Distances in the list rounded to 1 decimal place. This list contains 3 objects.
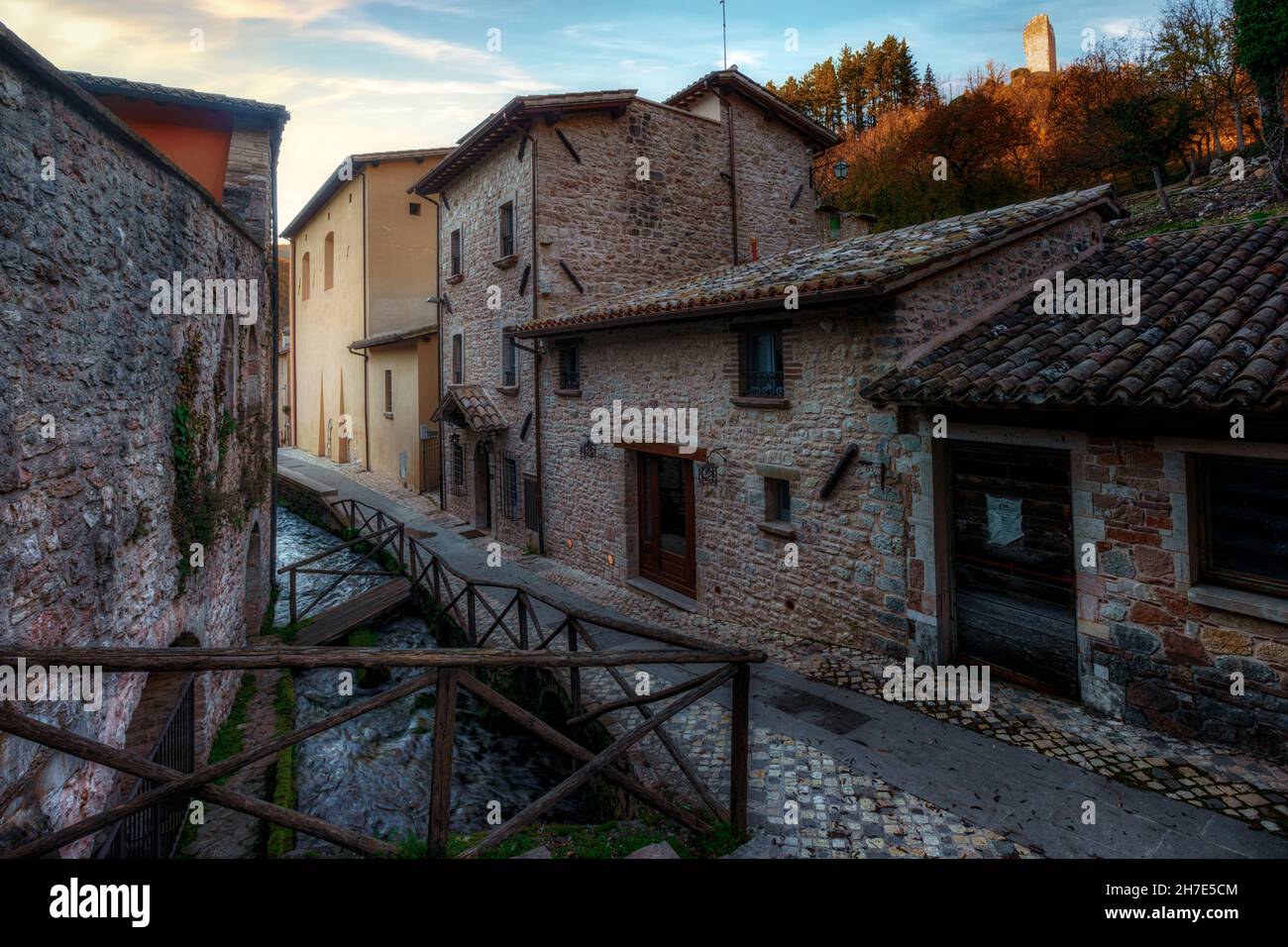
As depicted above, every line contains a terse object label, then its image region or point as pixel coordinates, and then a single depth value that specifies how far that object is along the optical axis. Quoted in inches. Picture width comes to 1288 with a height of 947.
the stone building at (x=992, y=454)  212.2
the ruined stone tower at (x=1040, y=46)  1808.6
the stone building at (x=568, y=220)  535.8
